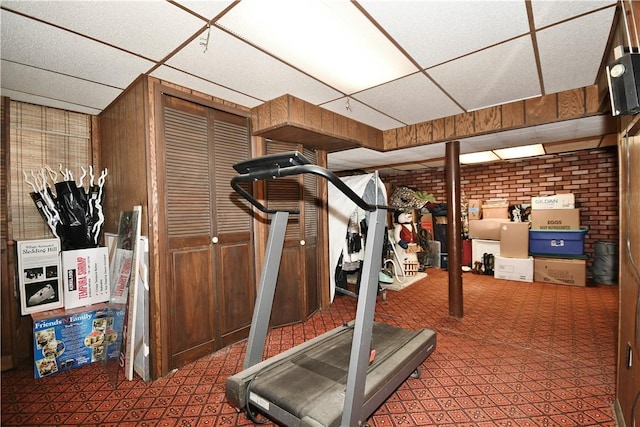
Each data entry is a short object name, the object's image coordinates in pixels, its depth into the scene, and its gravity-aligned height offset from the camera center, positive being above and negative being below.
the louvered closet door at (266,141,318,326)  3.40 -0.45
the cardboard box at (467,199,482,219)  6.55 -0.02
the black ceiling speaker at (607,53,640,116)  1.20 +0.53
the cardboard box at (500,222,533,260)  5.51 -0.64
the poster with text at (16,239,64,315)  2.54 -0.51
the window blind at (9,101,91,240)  2.73 +0.71
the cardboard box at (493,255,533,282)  5.43 -1.20
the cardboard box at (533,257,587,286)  5.01 -1.18
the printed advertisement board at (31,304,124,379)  2.45 -1.08
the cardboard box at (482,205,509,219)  6.08 -0.09
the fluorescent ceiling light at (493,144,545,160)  4.84 +1.02
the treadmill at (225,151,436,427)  1.52 -1.10
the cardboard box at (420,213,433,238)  7.15 -0.32
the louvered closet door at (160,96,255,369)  2.53 -0.19
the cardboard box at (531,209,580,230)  5.19 -0.24
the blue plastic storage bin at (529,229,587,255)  5.11 -0.67
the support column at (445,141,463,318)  3.70 -0.28
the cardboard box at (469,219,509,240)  6.01 -0.44
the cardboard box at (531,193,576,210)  5.34 +0.09
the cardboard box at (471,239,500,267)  6.08 -0.88
